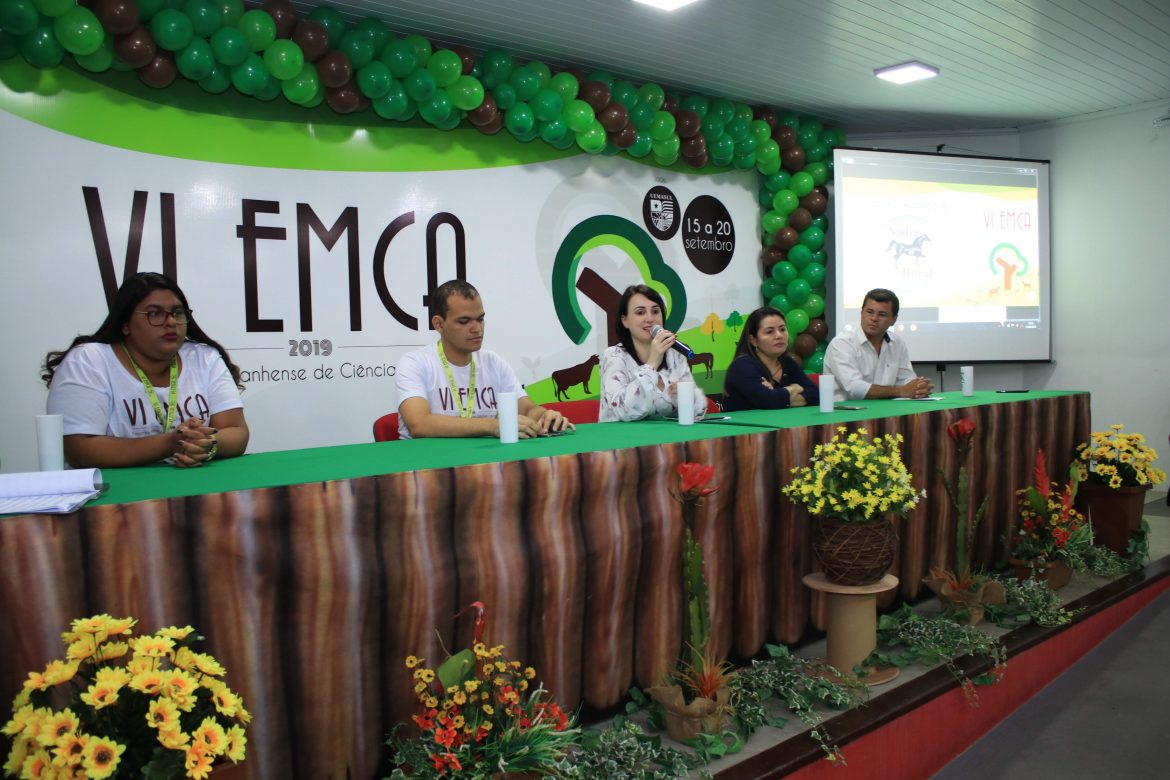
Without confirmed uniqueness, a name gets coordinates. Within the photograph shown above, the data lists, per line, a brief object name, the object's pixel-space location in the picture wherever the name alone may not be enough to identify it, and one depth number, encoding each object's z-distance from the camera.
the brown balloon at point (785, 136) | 5.64
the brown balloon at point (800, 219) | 5.61
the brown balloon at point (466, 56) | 4.08
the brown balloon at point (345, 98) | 3.72
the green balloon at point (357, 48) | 3.69
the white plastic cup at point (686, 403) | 2.58
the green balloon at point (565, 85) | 4.43
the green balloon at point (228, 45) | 3.30
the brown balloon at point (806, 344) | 5.61
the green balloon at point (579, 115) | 4.44
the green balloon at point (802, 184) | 5.64
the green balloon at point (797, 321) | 5.57
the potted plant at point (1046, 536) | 3.17
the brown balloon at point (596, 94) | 4.54
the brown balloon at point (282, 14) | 3.46
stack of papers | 1.34
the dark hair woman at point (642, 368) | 2.86
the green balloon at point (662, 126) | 4.84
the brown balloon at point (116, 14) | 3.04
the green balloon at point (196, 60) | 3.26
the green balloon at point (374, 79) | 3.73
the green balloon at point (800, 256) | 5.66
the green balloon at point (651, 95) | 4.82
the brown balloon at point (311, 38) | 3.53
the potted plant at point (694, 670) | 1.94
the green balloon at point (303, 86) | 3.57
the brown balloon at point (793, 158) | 5.66
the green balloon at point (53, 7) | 2.90
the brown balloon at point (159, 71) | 3.27
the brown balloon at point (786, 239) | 5.66
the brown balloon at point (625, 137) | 4.70
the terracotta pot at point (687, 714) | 1.93
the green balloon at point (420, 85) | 3.87
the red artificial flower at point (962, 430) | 2.81
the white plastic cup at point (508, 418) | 2.17
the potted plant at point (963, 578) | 2.78
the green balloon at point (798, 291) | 5.62
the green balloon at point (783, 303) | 5.70
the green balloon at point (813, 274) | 5.67
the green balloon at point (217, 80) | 3.40
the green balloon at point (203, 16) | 3.23
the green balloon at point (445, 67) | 3.94
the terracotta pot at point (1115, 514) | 3.56
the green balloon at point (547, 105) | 4.32
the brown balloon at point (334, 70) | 3.62
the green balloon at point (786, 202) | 5.63
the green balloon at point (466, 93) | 4.02
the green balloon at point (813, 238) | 5.66
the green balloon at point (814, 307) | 5.65
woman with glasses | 1.94
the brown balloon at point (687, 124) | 4.99
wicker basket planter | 2.25
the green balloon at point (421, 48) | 3.87
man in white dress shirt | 3.80
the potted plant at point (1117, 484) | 3.57
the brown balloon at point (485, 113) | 4.17
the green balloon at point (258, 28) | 3.34
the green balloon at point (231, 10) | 3.29
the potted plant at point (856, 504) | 2.23
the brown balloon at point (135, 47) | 3.14
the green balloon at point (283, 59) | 3.44
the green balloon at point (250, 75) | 3.41
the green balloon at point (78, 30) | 2.97
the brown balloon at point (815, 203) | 5.66
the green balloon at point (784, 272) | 5.66
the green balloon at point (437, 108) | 3.97
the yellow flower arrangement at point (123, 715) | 1.09
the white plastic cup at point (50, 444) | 1.72
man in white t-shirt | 2.58
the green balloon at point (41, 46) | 2.98
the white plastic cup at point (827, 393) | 2.93
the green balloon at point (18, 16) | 2.85
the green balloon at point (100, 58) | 3.15
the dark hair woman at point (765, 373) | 3.29
